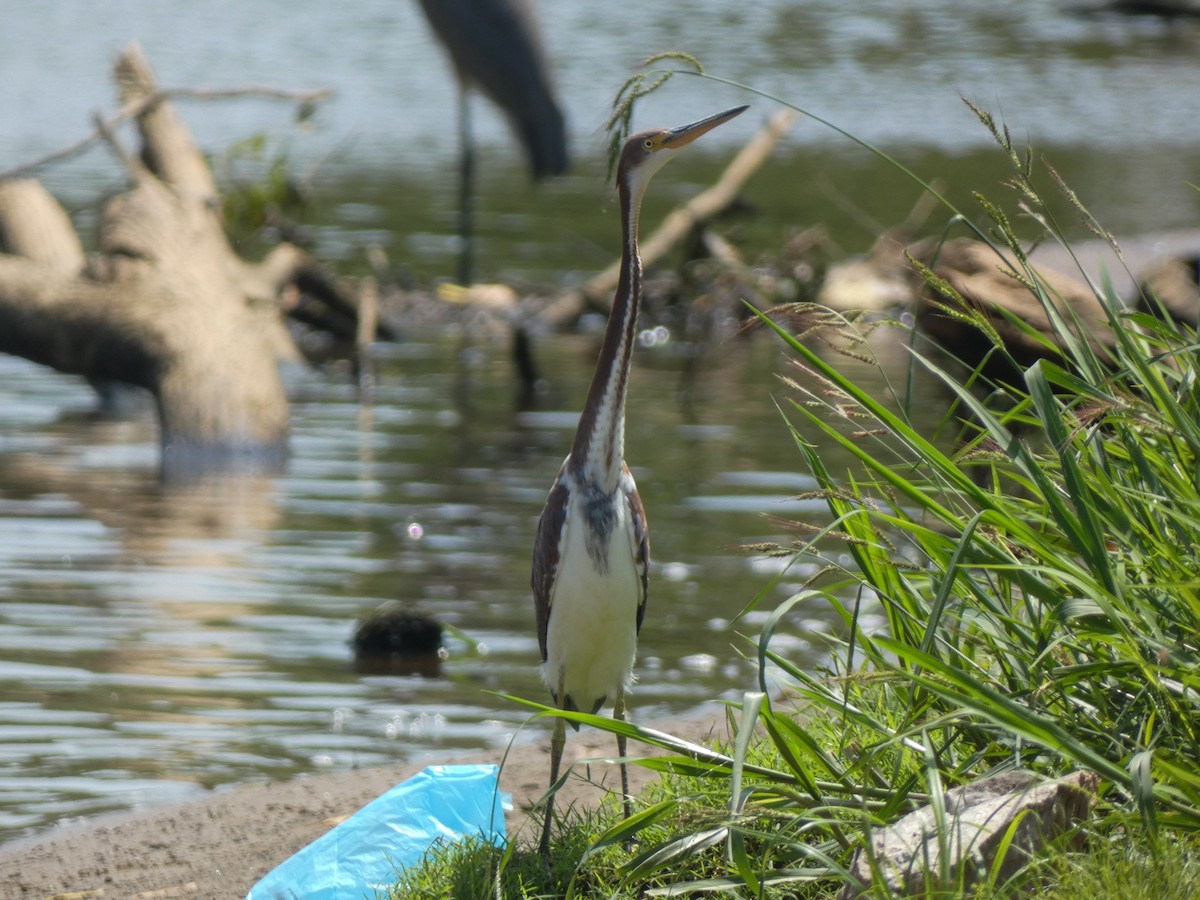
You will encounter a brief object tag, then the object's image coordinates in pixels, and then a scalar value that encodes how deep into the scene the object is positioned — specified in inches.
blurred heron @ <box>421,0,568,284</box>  1237.1
